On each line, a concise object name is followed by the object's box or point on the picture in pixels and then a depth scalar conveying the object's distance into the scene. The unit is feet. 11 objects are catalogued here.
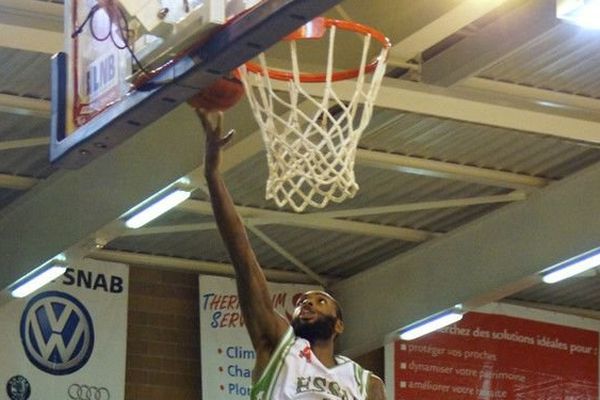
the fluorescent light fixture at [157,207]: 40.14
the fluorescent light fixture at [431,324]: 48.98
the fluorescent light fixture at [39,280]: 45.14
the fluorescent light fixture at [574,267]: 43.39
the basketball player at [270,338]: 24.31
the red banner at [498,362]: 54.39
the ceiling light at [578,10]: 28.66
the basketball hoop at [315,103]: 27.81
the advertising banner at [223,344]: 51.65
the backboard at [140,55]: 22.53
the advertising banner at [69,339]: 49.24
